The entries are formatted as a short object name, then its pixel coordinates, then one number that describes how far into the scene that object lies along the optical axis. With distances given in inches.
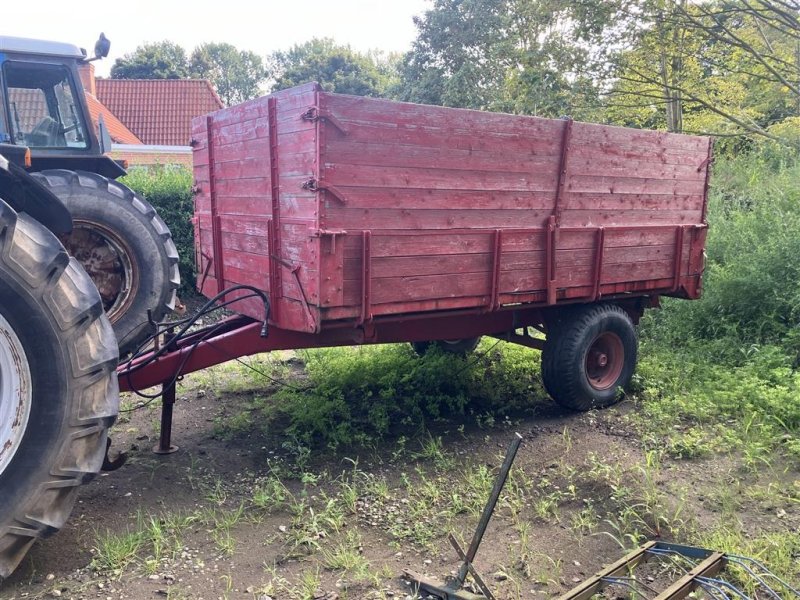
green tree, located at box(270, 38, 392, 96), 1438.2
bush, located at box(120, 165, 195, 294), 394.0
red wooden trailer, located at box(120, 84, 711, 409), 143.9
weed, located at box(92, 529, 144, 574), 117.2
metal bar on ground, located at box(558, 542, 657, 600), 106.0
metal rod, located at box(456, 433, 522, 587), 100.4
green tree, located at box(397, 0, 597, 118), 778.8
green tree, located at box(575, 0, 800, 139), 380.5
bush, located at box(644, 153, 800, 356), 258.5
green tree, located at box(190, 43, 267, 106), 2055.9
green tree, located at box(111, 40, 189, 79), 1470.2
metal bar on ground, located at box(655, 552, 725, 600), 105.0
